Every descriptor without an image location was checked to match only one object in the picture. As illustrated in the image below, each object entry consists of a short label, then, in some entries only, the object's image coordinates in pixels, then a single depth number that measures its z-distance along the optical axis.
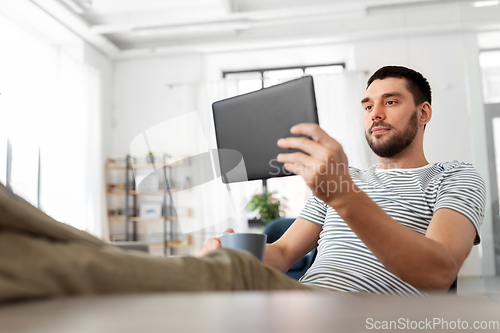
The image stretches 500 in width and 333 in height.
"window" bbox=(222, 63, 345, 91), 4.92
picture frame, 4.98
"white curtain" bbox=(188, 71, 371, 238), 4.48
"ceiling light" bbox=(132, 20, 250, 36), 4.10
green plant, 4.32
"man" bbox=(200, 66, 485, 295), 0.67
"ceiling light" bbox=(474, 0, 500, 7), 3.76
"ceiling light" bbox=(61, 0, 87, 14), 3.55
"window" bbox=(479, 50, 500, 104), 3.50
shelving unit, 4.85
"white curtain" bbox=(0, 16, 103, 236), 3.69
